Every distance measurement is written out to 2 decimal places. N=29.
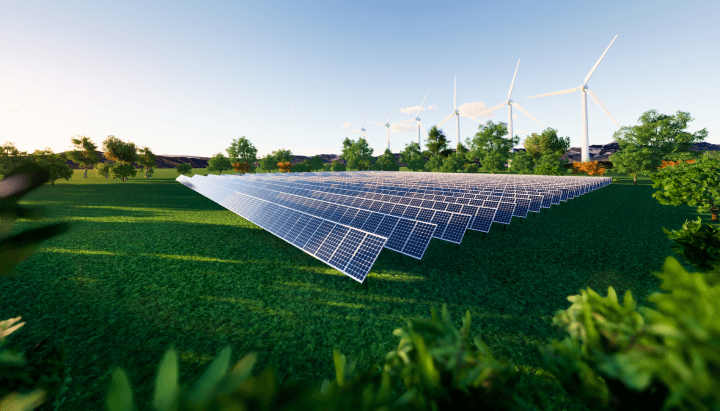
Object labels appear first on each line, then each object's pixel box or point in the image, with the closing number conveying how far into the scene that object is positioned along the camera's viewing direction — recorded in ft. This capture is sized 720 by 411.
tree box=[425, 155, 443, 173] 311.47
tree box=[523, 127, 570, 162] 245.59
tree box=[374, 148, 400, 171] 323.98
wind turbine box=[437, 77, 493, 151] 265.26
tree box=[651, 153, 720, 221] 25.98
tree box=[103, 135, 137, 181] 225.76
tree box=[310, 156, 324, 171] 331.77
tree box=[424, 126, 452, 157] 335.26
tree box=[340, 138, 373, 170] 339.16
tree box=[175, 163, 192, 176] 258.16
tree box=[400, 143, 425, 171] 329.72
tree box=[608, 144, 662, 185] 166.50
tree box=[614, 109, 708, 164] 164.55
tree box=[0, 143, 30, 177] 146.18
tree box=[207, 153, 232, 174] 269.64
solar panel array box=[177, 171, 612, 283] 31.08
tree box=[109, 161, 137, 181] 198.59
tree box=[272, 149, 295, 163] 331.57
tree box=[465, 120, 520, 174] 243.81
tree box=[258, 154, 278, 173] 321.93
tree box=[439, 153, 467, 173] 273.13
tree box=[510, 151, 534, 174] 235.20
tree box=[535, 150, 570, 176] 201.95
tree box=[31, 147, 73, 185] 158.43
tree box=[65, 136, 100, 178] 223.92
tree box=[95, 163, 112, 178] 221.66
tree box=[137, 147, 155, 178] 272.31
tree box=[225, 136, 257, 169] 278.67
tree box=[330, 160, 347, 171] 331.77
